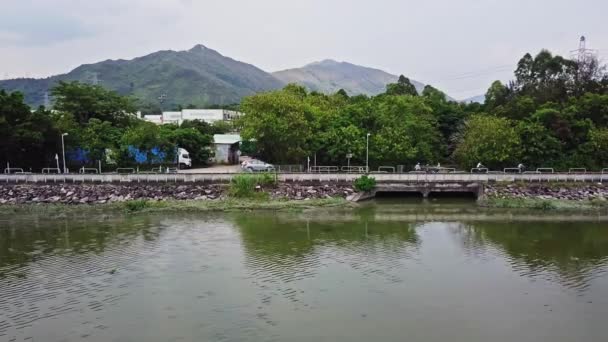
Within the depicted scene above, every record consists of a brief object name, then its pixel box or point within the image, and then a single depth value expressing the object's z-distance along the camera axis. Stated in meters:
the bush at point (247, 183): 37.91
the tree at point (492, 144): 44.31
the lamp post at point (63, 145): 41.92
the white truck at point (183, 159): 50.28
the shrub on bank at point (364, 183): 39.28
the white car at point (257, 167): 45.09
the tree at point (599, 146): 45.19
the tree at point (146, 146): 45.97
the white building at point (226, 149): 56.97
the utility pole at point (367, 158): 43.91
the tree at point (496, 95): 66.50
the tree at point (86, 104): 57.38
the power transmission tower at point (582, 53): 69.39
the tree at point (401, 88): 79.26
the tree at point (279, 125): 44.88
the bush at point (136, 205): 35.06
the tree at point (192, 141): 50.53
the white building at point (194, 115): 109.75
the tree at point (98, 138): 47.41
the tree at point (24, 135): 40.50
